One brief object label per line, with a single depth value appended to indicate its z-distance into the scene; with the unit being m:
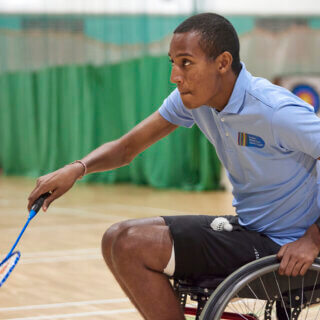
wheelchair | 5.14
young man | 5.22
